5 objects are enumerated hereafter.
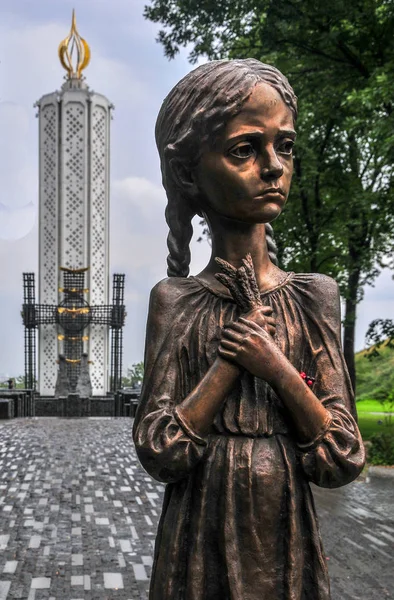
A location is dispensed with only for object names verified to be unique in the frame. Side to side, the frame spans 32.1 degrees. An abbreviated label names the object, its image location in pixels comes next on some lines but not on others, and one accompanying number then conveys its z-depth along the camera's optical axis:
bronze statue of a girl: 2.10
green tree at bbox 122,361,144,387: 30.33
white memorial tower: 30.70
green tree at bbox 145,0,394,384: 10.63
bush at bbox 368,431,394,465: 13.30
